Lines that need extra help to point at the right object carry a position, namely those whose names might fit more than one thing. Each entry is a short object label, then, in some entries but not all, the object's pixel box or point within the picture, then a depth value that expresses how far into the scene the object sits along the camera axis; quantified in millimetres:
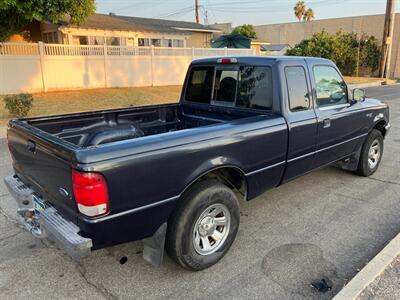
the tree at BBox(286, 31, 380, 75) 27984
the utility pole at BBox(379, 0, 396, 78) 24922
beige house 21719
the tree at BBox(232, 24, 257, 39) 46750
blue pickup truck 2506
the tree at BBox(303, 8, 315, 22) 67438
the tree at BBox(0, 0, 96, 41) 10602
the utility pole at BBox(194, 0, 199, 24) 48125
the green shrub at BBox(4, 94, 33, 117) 9898
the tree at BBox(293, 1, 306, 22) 67250
